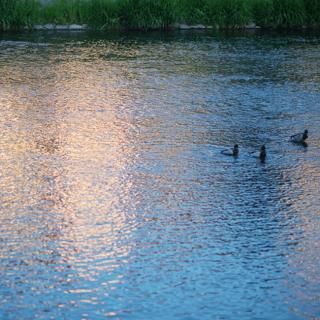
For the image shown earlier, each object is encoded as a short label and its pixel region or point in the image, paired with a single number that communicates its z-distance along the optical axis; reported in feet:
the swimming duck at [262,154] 75.56
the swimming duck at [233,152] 76.42
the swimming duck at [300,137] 80.48
